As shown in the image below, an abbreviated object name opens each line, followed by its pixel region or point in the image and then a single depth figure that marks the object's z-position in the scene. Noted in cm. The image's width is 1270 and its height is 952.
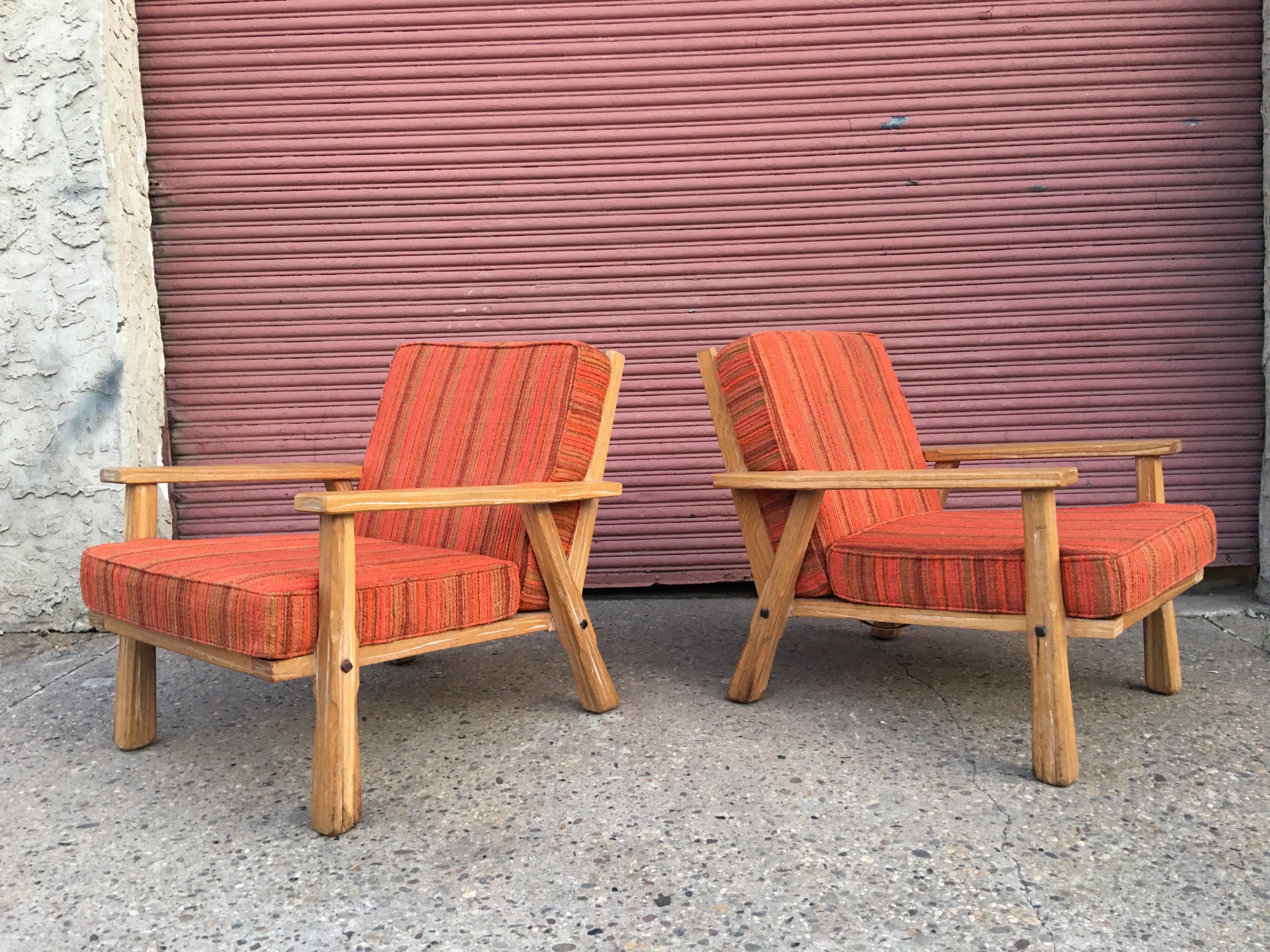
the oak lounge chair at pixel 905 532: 208
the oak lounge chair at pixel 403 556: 195
